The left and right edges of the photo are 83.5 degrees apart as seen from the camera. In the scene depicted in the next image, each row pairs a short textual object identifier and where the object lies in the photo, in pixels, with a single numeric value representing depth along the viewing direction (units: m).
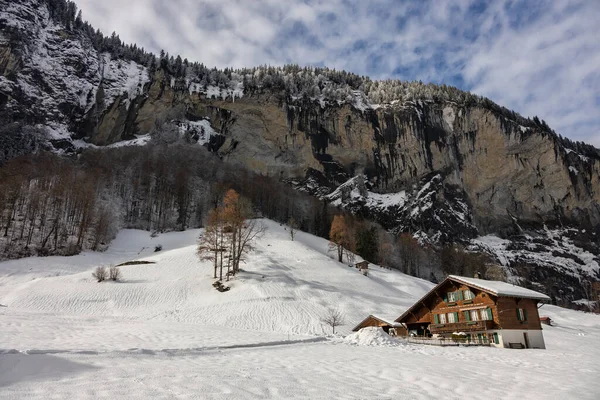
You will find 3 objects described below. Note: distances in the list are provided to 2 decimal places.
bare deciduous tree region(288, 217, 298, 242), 62.06
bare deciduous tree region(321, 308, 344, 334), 27.84
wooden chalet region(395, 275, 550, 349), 24.83
